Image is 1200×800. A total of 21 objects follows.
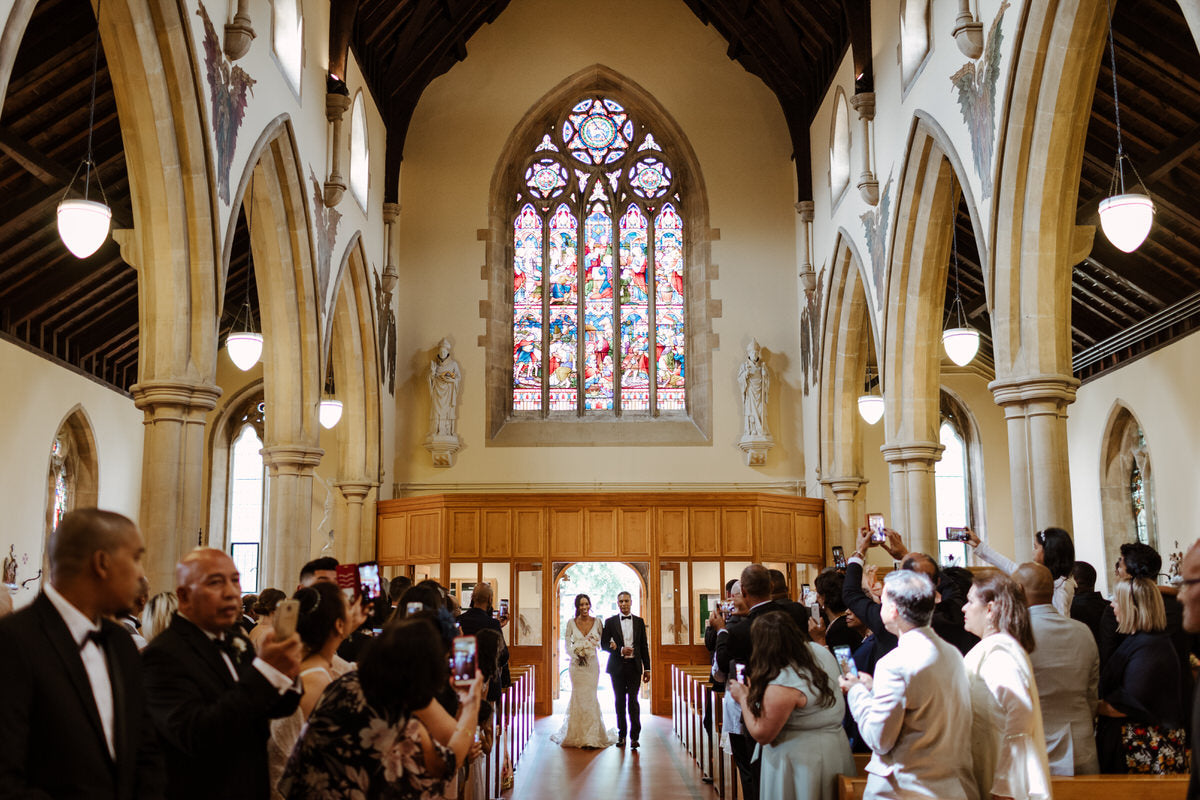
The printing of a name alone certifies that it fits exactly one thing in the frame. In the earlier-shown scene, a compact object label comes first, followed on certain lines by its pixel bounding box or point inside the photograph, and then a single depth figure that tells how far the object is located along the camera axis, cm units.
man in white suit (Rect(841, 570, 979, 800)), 332
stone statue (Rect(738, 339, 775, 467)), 1516
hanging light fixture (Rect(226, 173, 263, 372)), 917
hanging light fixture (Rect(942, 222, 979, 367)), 970
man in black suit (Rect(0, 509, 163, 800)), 211
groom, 1006
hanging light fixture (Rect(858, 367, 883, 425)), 1270
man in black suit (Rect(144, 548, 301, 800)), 245
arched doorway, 1386
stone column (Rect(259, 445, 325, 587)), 1126
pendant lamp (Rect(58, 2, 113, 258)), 645
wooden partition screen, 1377
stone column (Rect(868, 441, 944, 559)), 1102
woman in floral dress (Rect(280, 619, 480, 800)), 254
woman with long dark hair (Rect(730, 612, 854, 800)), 395
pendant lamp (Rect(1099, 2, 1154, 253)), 643
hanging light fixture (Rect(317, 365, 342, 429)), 1227
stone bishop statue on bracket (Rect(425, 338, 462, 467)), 1512
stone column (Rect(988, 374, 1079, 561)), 786
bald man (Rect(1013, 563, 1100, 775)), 394
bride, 995
